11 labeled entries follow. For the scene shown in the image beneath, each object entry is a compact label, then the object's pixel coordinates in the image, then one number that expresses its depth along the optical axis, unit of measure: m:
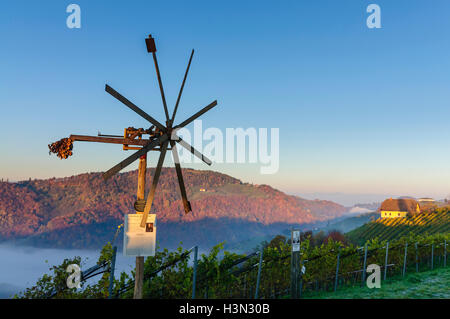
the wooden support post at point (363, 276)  17.04
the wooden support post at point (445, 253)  23.67
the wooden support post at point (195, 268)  10.33
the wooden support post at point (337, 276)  16.31
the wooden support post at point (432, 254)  22.68
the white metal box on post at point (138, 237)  10.09
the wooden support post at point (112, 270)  9.49
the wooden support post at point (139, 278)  10.34
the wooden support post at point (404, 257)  19.65
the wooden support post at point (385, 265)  18.80
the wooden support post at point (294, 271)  12.59
